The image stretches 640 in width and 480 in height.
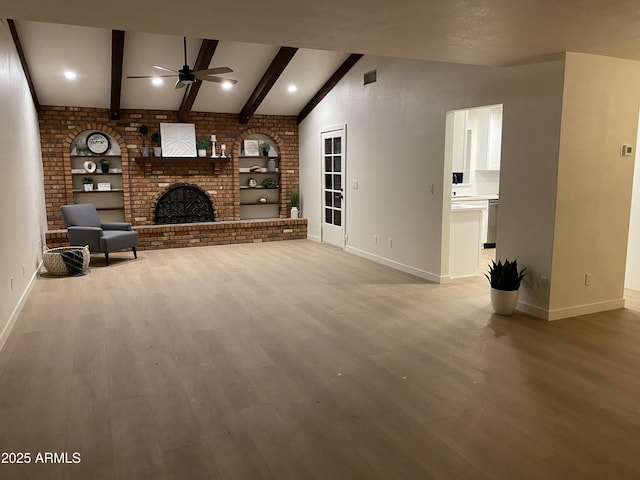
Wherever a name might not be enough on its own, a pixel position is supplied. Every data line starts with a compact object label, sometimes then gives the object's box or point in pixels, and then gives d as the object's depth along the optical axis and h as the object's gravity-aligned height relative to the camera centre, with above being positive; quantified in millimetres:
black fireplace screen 8500 -668
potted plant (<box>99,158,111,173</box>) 8031 +58
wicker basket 5883 -1143
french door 7641 -294
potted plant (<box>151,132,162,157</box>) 8255 +463
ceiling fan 5536 +1114
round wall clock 8016 +433
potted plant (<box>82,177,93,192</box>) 8009 -249
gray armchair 6516 -884
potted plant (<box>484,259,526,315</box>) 4230 -1034
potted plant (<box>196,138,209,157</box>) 8500 +385
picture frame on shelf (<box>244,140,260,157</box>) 8984 +390
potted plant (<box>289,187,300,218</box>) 9086 -625
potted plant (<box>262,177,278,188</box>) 9234 -270
